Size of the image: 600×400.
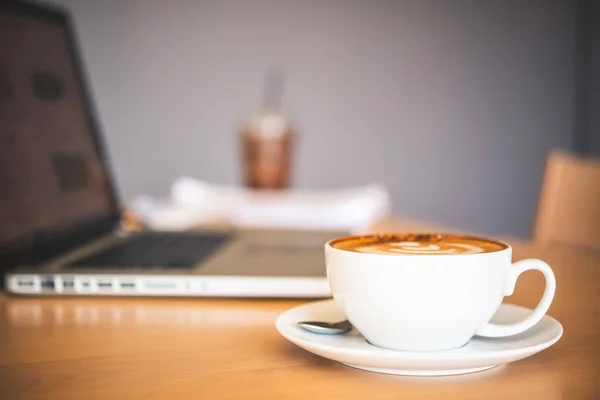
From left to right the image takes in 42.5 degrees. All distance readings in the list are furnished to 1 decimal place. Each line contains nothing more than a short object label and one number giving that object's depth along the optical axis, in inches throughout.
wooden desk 17.1
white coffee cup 17.4
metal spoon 19.5
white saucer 16.9
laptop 27.7
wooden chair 45.6
